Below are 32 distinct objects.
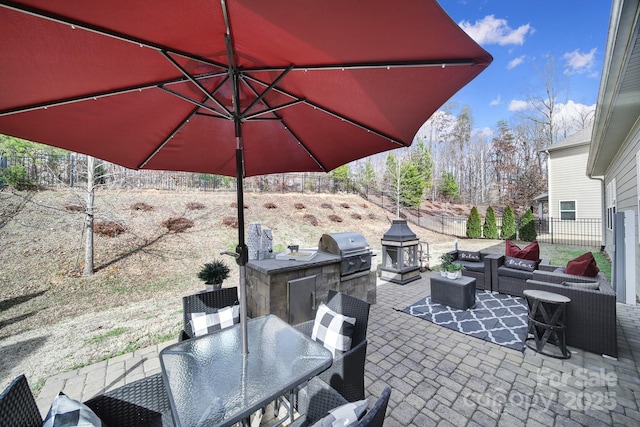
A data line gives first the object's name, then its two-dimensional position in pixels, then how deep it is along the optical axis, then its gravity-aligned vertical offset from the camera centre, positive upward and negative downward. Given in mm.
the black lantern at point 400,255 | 6047 -1048
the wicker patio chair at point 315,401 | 1585 -1210
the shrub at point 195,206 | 10900 +442
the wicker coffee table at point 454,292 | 4379 -1410
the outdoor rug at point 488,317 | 3518 -1695
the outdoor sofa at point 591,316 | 2981 -1295
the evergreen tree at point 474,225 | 13477 -777
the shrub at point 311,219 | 12448 -257
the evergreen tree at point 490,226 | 12969 -825
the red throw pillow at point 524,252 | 5051 -856
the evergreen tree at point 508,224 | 12578 -740
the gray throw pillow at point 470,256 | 5953 -1063
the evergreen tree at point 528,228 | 11922 -879
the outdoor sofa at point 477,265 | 5387 -1189
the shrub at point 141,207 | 9711 +401
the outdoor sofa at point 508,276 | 4883 -1305
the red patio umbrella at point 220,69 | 1128 +849
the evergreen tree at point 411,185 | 17672 +1845
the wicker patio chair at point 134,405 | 1437 -1101
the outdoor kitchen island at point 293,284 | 3104 -912
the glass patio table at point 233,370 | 1170 -858
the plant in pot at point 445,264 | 4750 -982
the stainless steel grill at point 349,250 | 3818 -557
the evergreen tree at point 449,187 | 24250 +2225
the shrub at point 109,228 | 7930 -318
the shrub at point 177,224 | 9234 -261
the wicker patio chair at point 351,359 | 1967 -1125
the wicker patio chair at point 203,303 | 2363 -815
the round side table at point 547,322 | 3045 -1376
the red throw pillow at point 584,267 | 3748 -872
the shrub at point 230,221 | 10234 -237
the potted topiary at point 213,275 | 3129 -717
